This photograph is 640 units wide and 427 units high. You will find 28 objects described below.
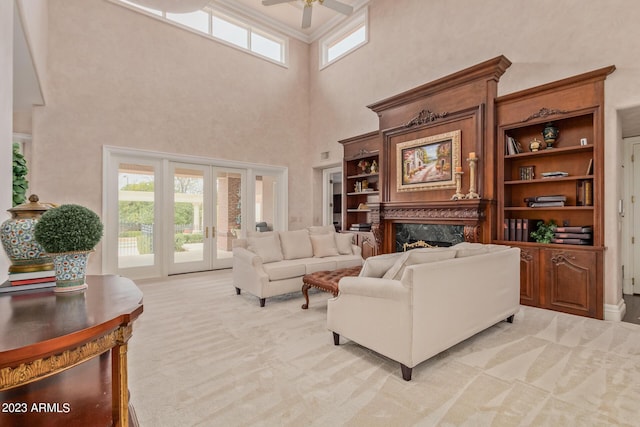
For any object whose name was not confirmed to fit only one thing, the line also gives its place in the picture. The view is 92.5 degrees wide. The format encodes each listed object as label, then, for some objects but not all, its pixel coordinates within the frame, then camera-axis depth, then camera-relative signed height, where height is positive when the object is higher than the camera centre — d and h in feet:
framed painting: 15.29 +2.86
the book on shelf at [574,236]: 11.60 -0.76
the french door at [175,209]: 17.70 +0.43
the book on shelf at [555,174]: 12.27 +1.69
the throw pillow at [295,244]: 15.01 -1.44
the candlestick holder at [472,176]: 14.01 +1.84
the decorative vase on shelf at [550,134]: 12.56 +3.39
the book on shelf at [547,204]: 12.18 +0.47
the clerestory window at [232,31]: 19.60 +13.12
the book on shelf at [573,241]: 11.67 -0.99
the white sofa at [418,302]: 7.00 -2.22
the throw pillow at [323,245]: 15.70 -1.55
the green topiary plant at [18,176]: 9.06 +1.18
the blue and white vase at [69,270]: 4.11 -0.74
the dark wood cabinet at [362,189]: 19.78 +1.92
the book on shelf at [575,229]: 11.64 -0.50
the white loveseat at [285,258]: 13.02 -2.04
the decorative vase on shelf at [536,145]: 12.91 +3.00
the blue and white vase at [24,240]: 4.43 -0.36
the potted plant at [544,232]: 12.51 -0.68
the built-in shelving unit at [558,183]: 11.32 +1.38
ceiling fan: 16.03 +11.40
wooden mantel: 13.79 +4.15
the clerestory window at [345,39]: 21.90 +13.63
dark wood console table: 2.58 -1.27
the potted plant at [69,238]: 3.93 -0.30
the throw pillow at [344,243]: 16.63 -1.49
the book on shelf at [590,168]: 11.66 +1.82
